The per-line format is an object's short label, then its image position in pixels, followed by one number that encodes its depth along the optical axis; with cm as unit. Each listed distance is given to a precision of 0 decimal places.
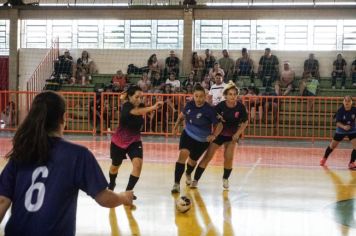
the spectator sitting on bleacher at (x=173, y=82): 2029
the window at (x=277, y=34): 2205
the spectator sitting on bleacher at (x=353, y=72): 2095
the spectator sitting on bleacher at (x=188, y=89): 1958
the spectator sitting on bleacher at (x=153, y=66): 2180
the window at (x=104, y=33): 2345
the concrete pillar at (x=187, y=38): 2250
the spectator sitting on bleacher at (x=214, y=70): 1995
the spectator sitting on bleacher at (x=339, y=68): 2097
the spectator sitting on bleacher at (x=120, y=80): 2091
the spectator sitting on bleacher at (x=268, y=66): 2125
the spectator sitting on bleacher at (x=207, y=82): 1977
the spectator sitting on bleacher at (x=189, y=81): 2044
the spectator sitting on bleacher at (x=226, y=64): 2145
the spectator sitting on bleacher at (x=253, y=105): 1883
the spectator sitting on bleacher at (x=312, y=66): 2138
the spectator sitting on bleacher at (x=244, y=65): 2141
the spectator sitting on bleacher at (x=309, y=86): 1991
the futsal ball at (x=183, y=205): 722
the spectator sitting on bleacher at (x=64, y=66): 2311
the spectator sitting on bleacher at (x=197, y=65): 2134
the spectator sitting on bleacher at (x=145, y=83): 2062
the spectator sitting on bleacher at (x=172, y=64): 2195
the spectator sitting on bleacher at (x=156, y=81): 2111
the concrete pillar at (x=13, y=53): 2381
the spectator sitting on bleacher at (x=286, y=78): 2055
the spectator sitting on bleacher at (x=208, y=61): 2133
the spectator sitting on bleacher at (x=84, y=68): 2275
